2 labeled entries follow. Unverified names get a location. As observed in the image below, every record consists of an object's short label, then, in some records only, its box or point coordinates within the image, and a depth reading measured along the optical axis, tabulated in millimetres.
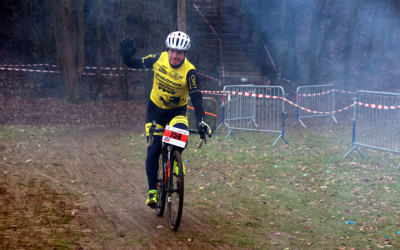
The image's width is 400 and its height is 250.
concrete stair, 23844
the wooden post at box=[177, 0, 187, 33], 17280
